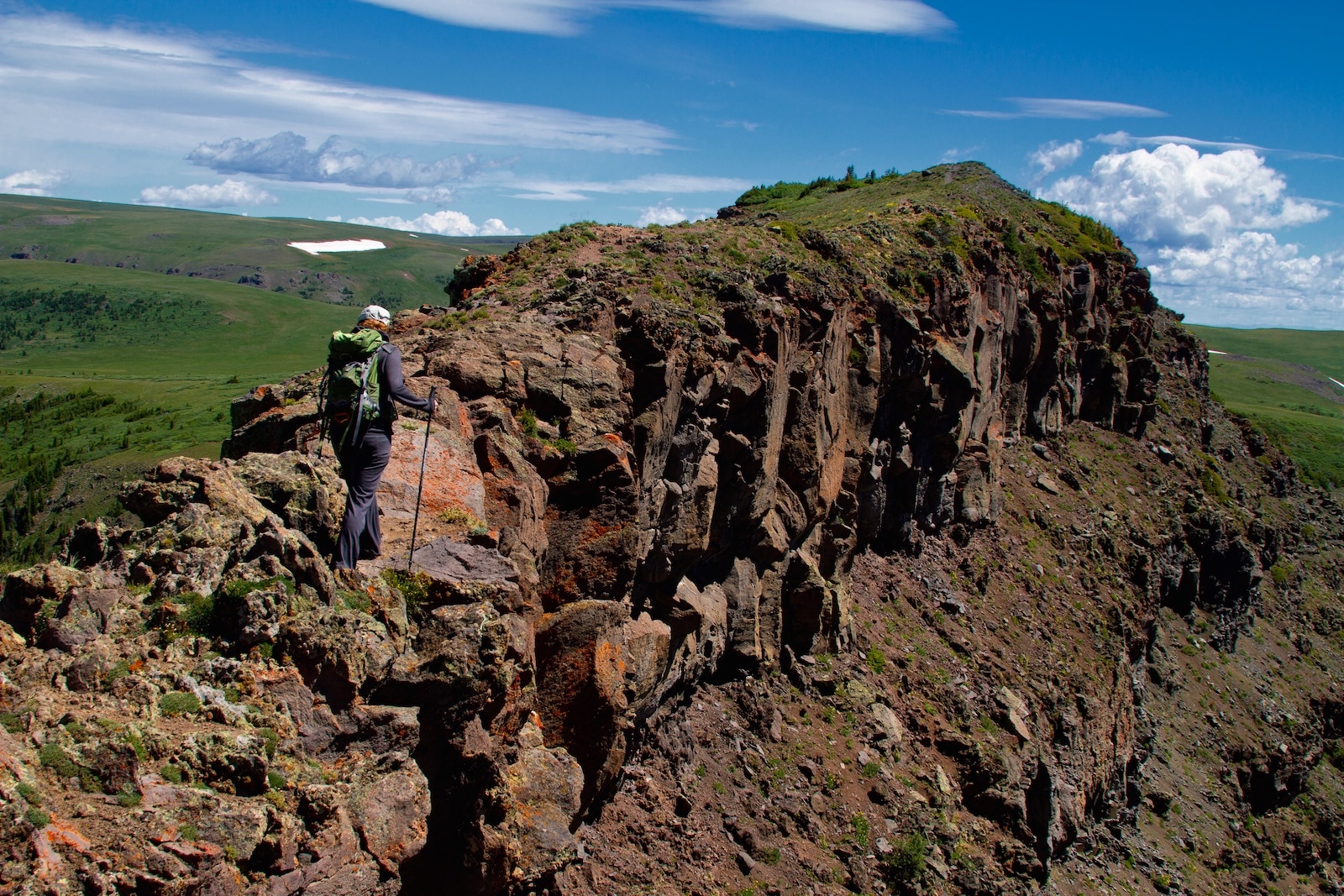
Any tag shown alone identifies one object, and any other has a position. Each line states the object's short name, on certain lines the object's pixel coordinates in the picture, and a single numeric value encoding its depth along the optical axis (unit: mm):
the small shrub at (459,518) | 13781
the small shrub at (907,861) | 25141
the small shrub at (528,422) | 17406
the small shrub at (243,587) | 9703
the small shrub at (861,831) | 26000
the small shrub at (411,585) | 11938
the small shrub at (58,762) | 7371
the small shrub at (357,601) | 11008
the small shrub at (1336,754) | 55531
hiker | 12281
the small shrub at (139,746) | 7934
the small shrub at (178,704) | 8586
